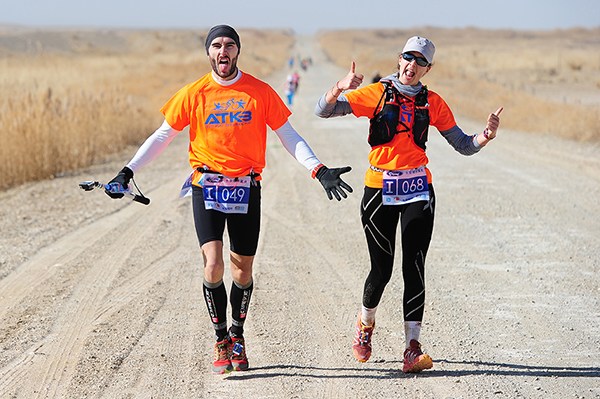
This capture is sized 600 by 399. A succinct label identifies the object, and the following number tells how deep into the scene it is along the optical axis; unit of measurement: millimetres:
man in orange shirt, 10227
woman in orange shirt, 10414
